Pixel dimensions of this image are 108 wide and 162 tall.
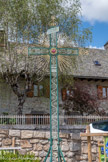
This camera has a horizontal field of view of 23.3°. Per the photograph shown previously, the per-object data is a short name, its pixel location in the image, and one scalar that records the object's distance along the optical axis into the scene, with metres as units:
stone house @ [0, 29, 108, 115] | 19.30
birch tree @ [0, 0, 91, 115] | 15.65
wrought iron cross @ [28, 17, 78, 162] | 9.05
